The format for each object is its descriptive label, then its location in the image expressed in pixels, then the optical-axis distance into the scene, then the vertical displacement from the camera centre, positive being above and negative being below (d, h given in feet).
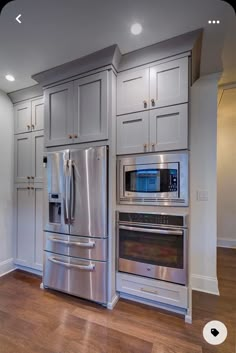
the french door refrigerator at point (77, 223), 6.46 -1.68
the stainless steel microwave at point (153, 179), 5.89 -0.06
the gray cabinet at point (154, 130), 5.88 +1.56
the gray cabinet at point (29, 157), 8.64 +0.94
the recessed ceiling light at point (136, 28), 5.34 +4.26
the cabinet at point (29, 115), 8.63 +2.88
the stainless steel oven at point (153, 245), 5.89 -2.25
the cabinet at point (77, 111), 6.61 +2.46
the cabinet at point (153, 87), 5.92 +3.01
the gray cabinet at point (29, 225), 8.58 -2.27
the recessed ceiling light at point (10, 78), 7.88 +4.15
